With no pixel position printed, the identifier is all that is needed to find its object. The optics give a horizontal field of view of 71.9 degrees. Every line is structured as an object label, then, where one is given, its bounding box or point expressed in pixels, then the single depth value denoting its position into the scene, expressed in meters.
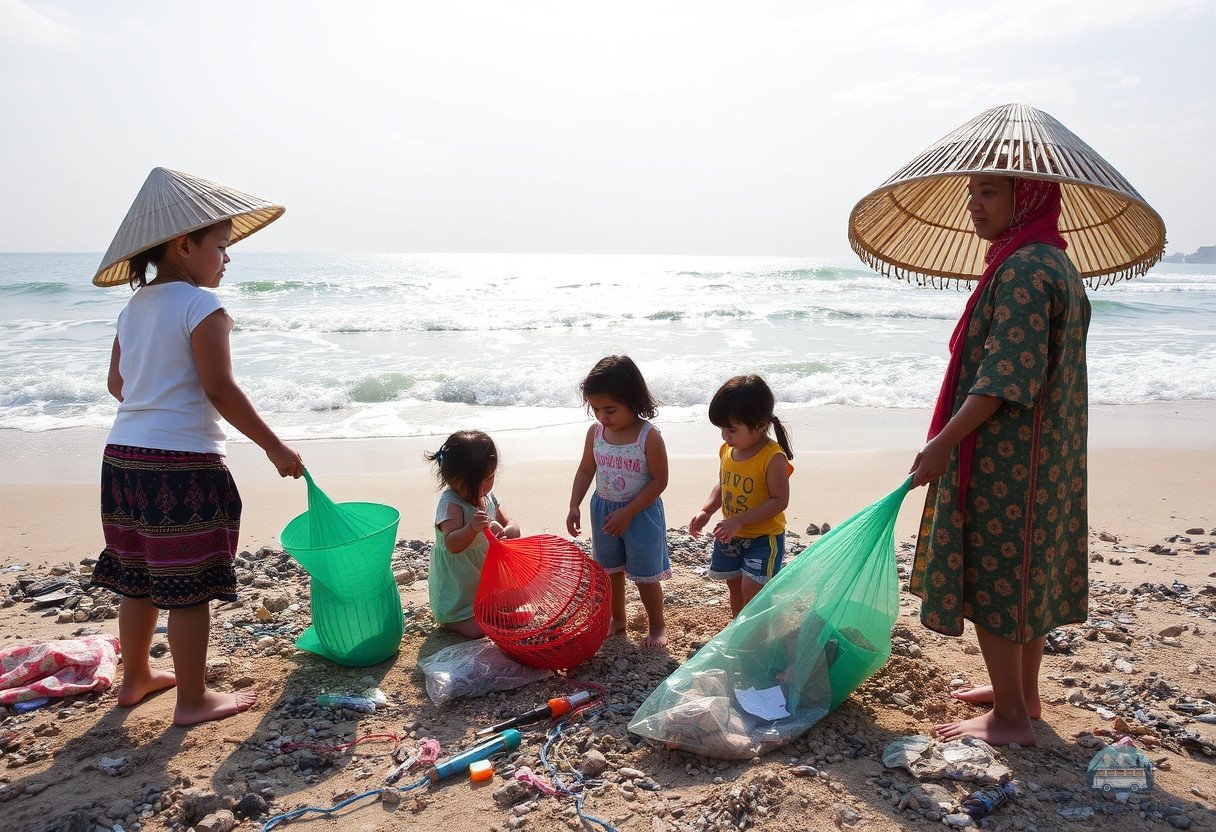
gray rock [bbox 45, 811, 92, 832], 2.43
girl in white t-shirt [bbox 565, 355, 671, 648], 3.51
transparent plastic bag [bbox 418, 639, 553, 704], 3.24
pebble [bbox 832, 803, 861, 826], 2.33
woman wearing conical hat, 2.41
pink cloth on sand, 3.21
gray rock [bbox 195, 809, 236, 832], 2.41
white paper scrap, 2.75
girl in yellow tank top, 3.43
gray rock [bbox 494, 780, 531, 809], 2.52
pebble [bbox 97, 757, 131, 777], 2.74
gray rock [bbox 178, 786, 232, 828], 2.50
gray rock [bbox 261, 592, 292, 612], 4.27
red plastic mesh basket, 3.32
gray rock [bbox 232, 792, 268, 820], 2.51
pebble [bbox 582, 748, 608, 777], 2.66
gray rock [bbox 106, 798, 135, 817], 2.50
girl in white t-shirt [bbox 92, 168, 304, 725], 2.82
